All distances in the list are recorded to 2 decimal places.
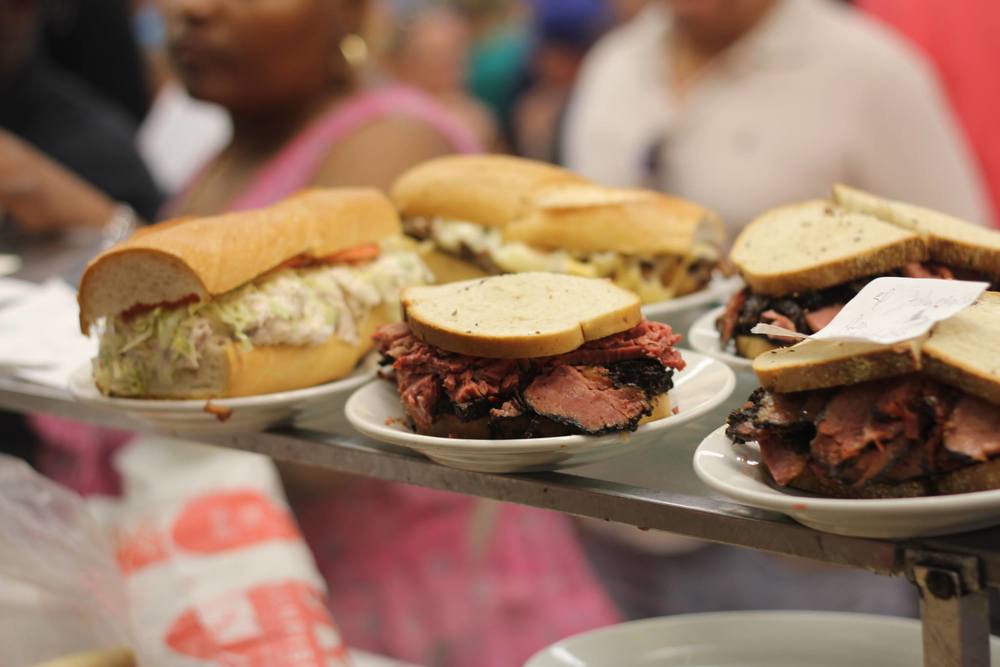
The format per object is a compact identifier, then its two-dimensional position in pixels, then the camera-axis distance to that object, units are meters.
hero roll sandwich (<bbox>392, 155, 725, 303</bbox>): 1.59
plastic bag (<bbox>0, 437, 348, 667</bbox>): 1.49
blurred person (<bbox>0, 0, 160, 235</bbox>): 3.37
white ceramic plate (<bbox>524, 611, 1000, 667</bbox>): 1.12
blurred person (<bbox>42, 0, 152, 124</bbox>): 4.70
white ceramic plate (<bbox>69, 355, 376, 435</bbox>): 1.29
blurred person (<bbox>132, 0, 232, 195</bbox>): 5.45
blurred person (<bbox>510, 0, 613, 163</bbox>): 5.10
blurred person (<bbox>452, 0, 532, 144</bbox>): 5.76
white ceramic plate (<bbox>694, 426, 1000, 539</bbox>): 0.80
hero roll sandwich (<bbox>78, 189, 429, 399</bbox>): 1.33
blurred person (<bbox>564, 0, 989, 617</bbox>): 2.90
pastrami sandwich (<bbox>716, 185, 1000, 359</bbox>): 1.18
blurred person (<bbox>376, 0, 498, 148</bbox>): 6.52
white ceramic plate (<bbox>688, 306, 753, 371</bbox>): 1.22
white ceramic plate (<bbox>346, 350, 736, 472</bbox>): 1.02
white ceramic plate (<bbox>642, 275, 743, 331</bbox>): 1.50
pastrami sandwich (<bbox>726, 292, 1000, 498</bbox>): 0.84
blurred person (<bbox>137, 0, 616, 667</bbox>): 2.31
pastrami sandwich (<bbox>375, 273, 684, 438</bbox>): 1.04
